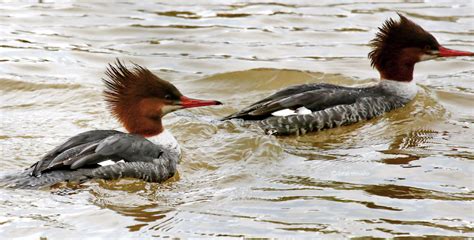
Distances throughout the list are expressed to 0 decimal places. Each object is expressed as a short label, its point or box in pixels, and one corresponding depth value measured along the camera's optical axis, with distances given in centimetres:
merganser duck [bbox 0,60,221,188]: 1516
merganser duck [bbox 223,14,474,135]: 1945
